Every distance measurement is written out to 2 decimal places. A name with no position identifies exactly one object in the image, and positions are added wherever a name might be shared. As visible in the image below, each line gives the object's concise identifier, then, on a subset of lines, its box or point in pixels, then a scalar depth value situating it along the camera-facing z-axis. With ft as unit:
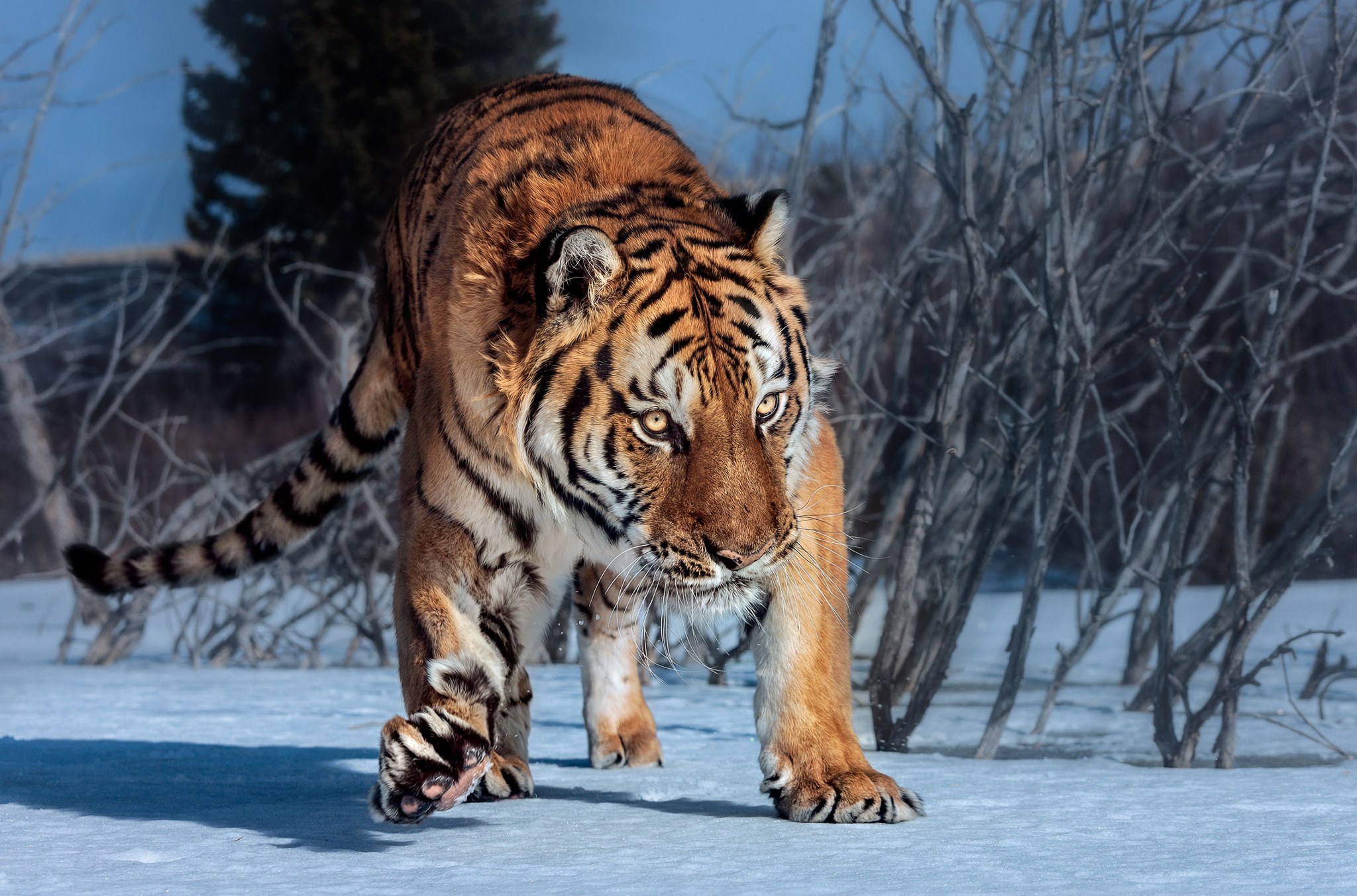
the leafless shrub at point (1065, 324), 20.16
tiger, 13.65
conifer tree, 33.17
